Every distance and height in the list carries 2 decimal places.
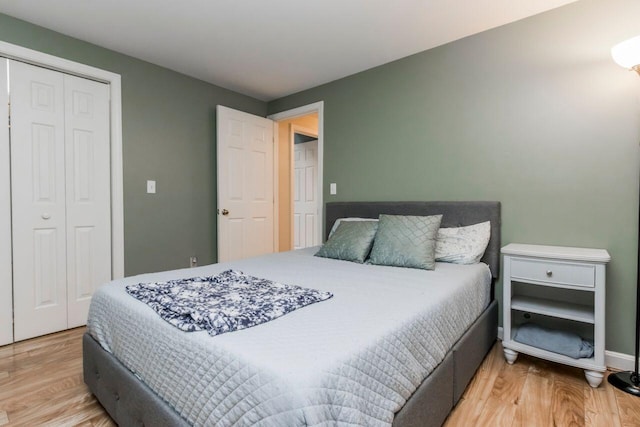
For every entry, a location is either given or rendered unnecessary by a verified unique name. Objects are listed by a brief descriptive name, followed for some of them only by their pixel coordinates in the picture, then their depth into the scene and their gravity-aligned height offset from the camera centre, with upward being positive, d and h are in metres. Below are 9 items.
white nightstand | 1.72 -0.57
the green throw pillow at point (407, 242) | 2.04 -0.24
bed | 0.82 -0.49
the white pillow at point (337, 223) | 2.97 -0.16
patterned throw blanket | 1.10 -0.39
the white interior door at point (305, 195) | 5.03 +0.18
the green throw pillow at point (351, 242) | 2.30 -0.27
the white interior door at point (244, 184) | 3.42 +0.25
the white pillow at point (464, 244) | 2.21 -0.26
